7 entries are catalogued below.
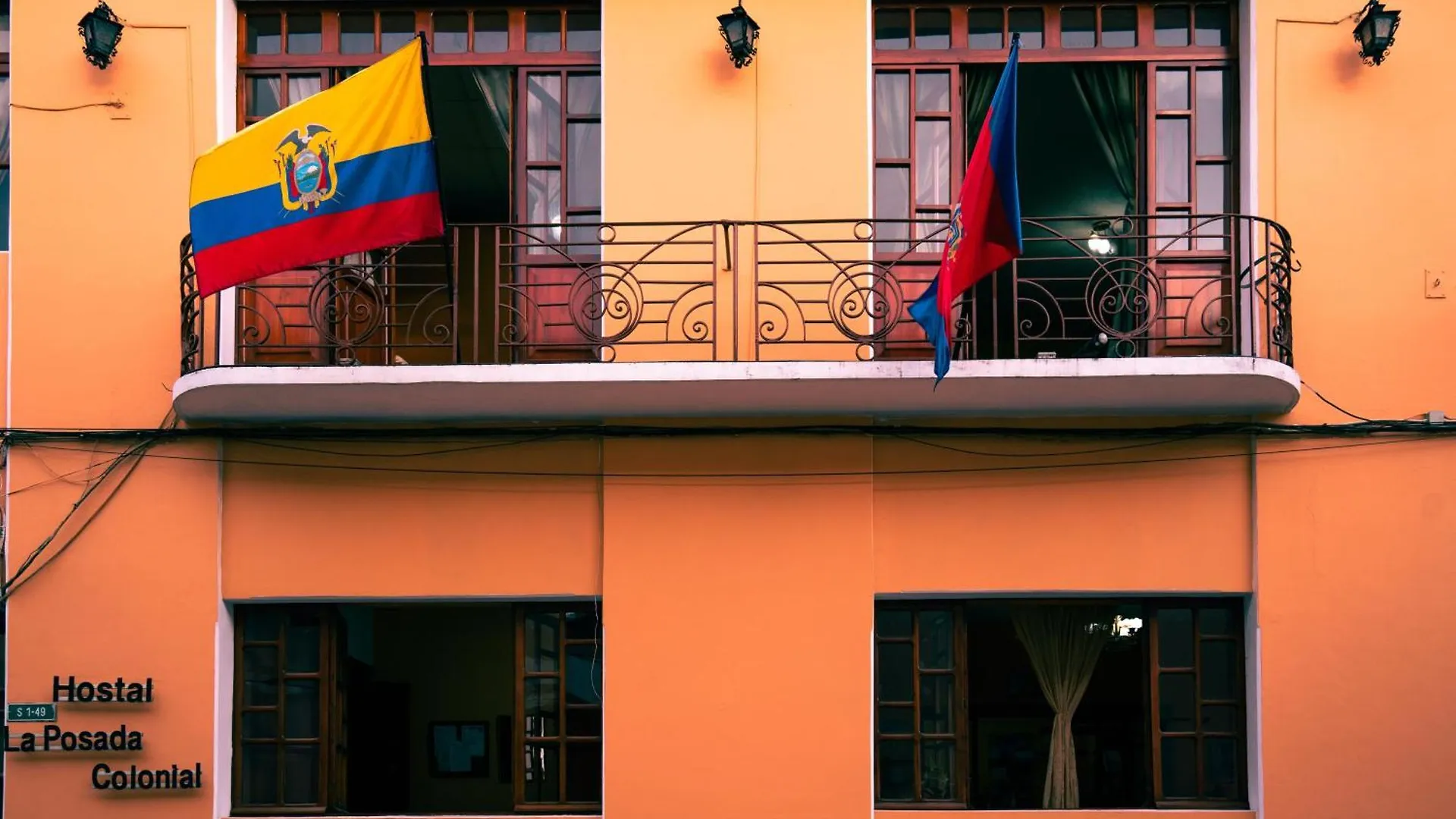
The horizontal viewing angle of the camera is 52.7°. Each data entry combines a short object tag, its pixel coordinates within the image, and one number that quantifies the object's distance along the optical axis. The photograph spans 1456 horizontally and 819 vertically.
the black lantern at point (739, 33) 10.34
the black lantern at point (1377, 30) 10.26
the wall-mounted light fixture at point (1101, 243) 11.16
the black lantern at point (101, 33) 10.53
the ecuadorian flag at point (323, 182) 9.37
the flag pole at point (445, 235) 9.19
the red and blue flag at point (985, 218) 8.88
